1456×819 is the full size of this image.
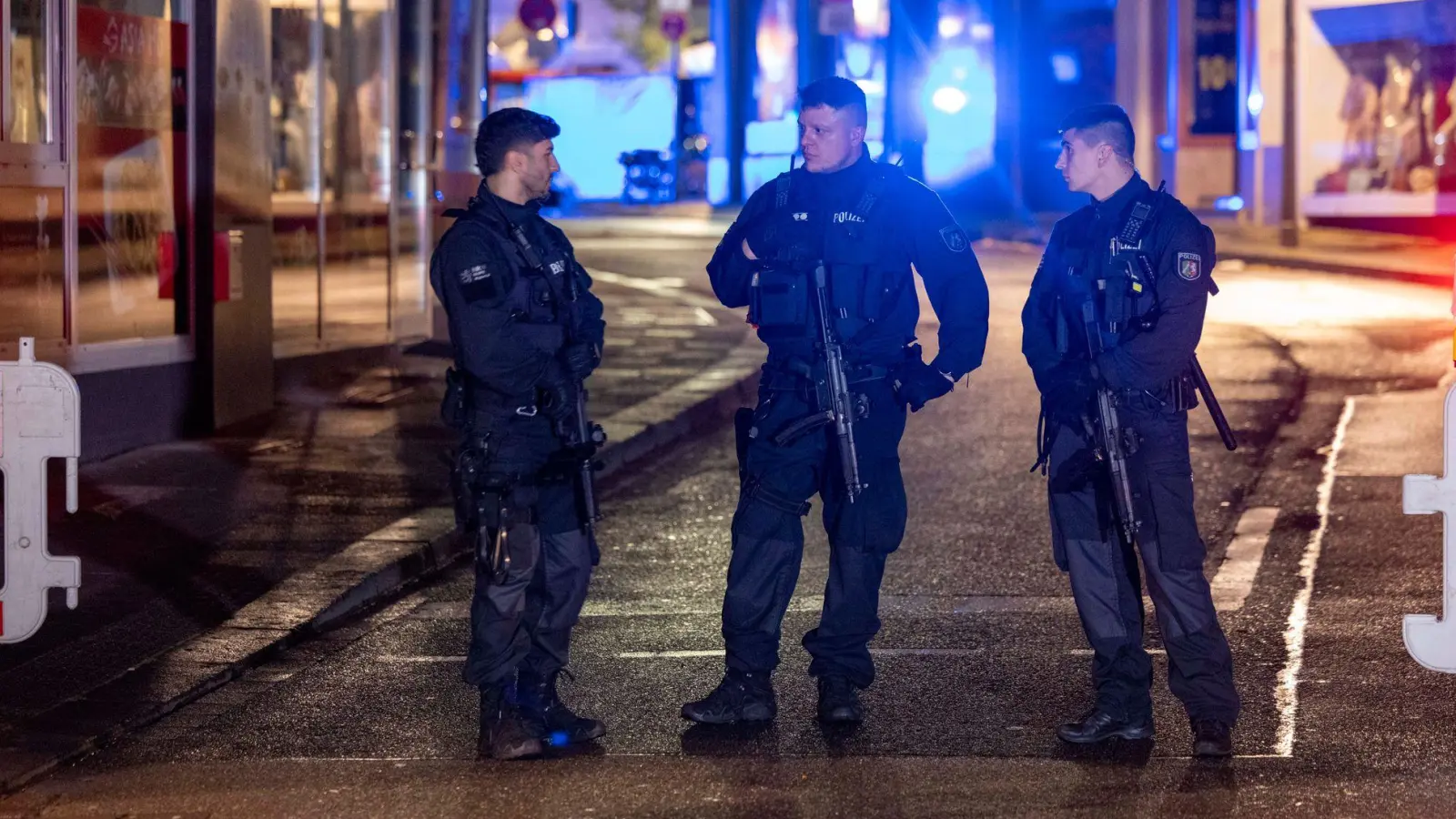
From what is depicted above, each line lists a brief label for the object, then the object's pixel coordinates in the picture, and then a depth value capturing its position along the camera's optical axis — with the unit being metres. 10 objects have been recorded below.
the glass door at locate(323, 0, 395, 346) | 29.06
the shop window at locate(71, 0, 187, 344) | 20.84
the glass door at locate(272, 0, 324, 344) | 27.61
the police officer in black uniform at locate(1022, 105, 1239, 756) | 11.02
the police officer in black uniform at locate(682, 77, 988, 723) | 11.66
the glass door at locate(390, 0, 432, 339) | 30.95
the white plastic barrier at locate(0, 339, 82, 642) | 11.14
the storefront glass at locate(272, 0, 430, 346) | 28.08
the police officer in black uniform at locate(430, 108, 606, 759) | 11.01
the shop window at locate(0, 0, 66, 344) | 19.28
